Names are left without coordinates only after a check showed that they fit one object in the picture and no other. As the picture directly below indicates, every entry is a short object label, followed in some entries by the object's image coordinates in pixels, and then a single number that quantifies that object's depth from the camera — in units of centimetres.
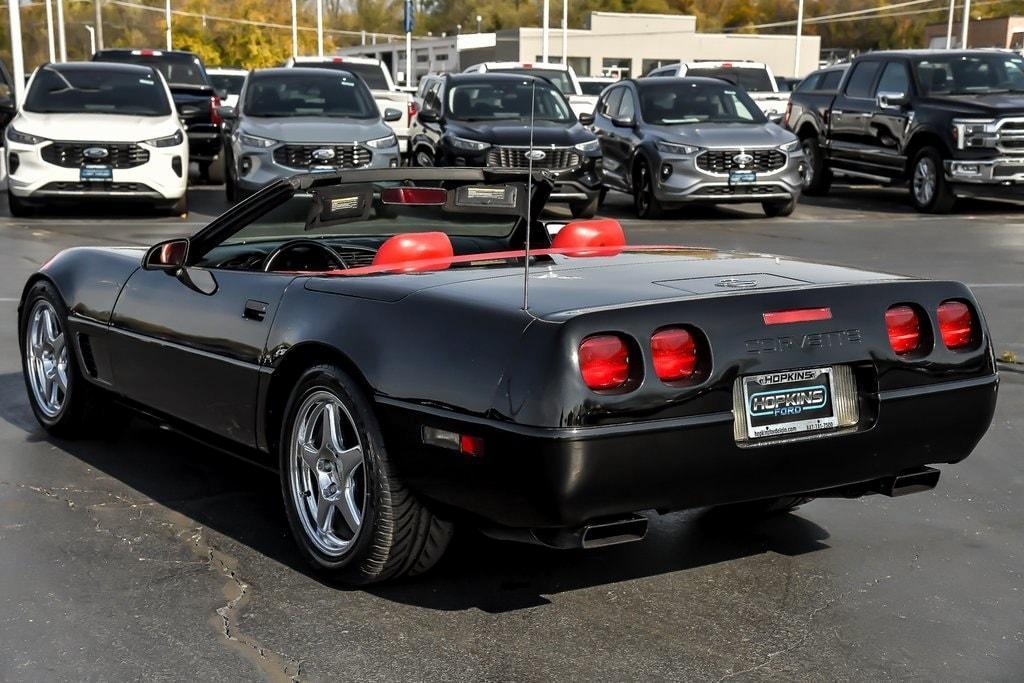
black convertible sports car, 402
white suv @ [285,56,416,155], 2528
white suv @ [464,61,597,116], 2717
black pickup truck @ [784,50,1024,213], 1795
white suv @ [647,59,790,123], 2981
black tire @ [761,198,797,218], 1859
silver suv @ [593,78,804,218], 1762
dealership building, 8225
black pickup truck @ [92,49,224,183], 2208
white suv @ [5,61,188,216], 1647
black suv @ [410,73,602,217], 1730
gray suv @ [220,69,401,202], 1673
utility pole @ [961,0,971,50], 4497
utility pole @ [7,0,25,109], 2458
